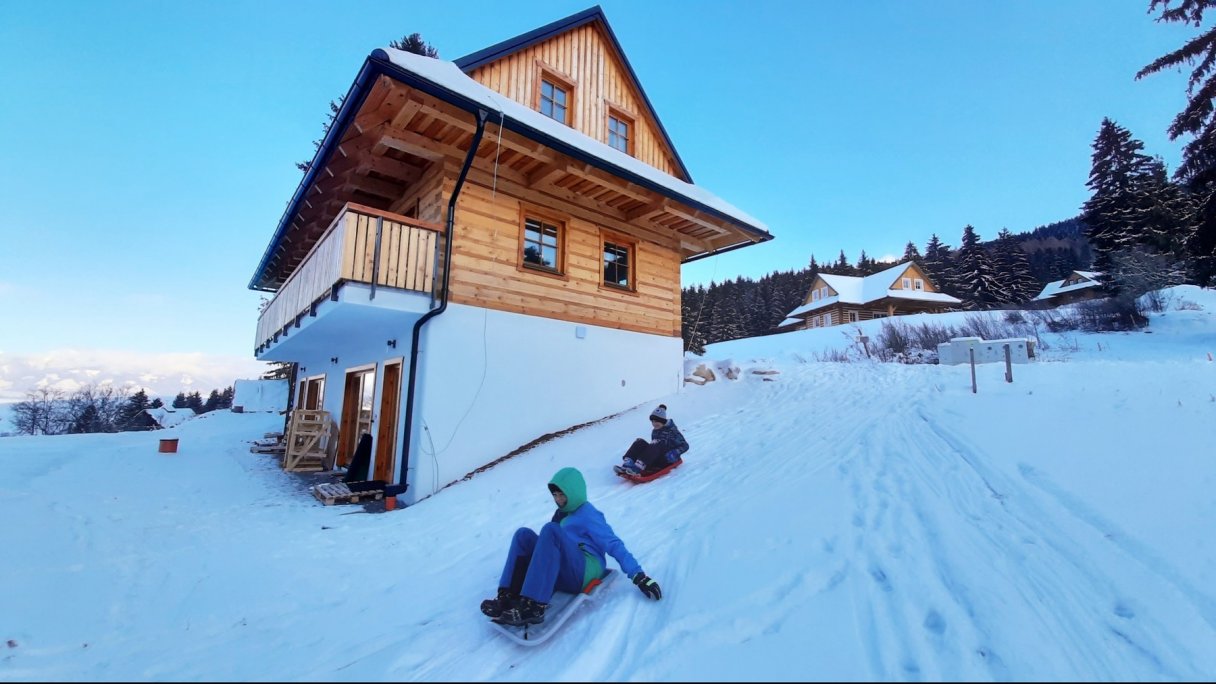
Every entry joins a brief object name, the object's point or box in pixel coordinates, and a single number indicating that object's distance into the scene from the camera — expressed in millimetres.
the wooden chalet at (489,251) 7746
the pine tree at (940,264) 49369
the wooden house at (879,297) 39000
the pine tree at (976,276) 39031
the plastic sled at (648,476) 6766
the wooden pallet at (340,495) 7660
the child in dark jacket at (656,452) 6914
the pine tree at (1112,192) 25422
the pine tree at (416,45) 20306
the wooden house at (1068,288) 41041
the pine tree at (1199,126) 13531
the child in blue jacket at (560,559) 3246
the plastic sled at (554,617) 3082
